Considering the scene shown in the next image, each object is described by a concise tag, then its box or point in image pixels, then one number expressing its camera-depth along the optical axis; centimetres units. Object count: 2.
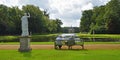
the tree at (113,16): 11419
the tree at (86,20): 16575
